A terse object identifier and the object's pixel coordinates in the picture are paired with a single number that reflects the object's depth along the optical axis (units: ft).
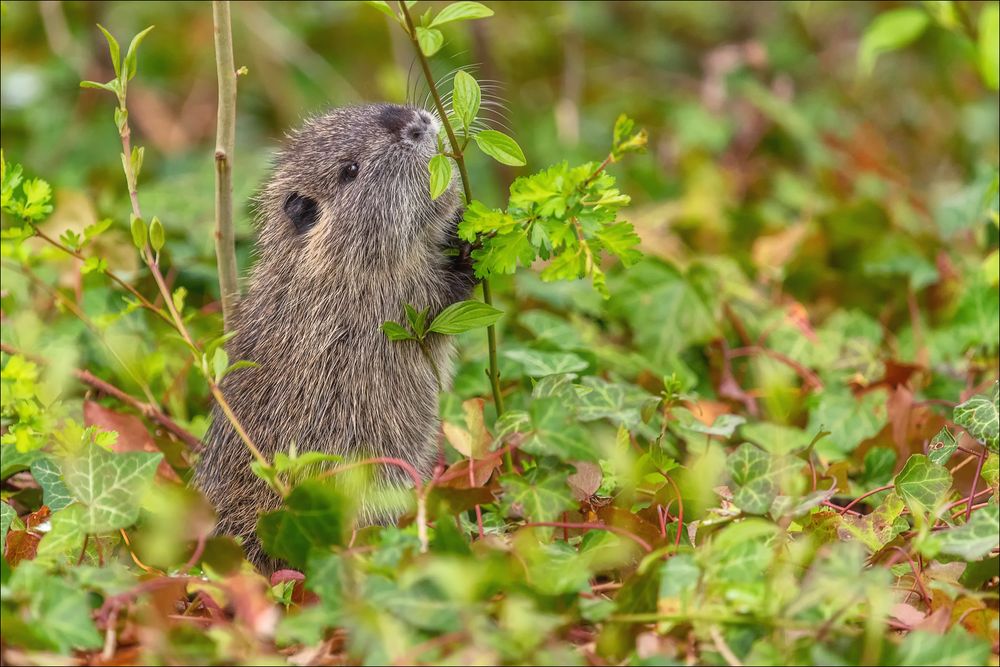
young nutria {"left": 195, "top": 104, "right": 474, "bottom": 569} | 24.76
